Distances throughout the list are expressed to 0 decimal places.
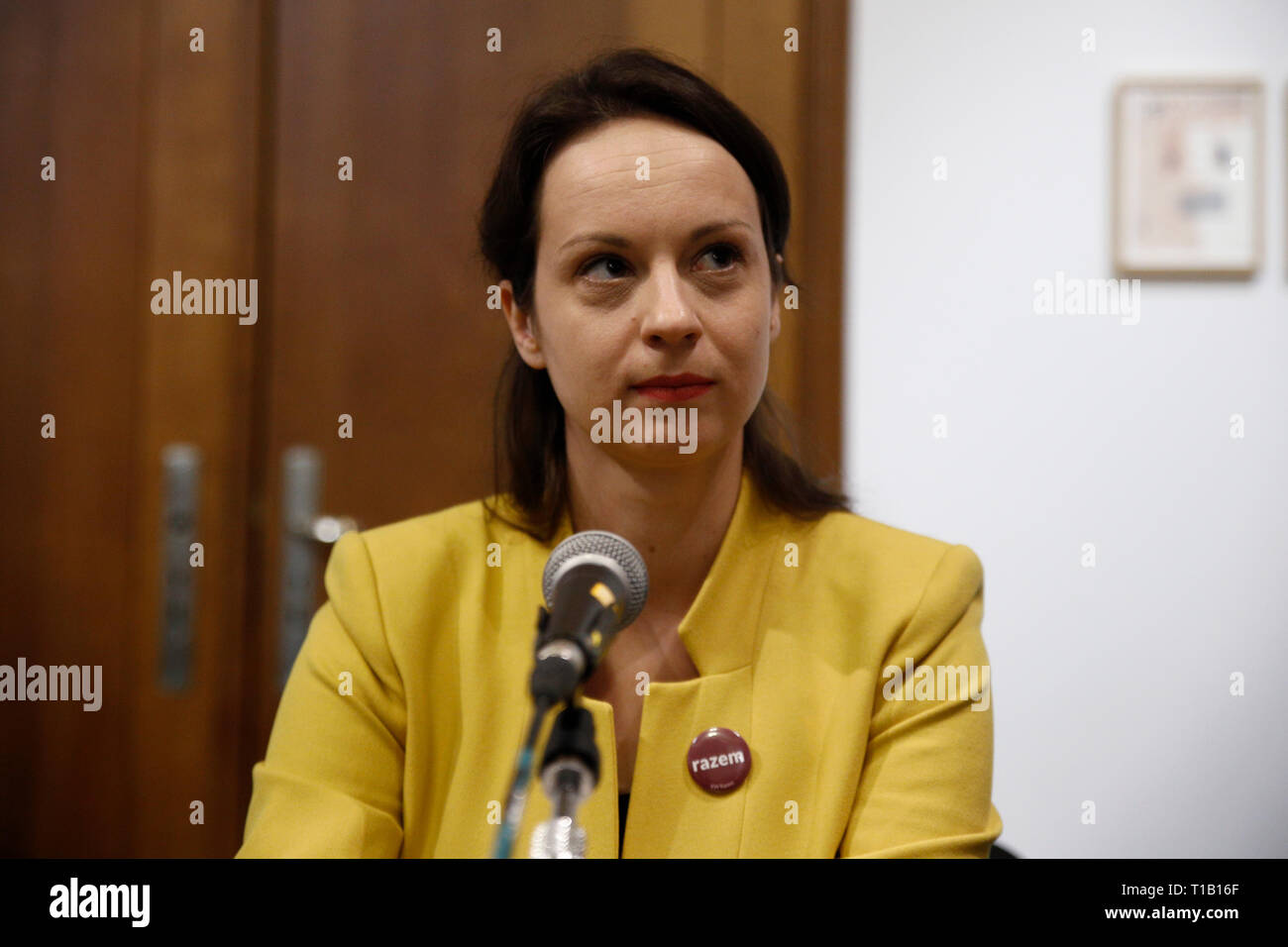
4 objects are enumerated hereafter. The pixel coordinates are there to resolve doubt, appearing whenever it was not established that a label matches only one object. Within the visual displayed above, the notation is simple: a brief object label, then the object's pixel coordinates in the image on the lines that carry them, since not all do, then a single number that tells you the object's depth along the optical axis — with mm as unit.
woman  1029
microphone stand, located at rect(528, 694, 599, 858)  575
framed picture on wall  1532
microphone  565
